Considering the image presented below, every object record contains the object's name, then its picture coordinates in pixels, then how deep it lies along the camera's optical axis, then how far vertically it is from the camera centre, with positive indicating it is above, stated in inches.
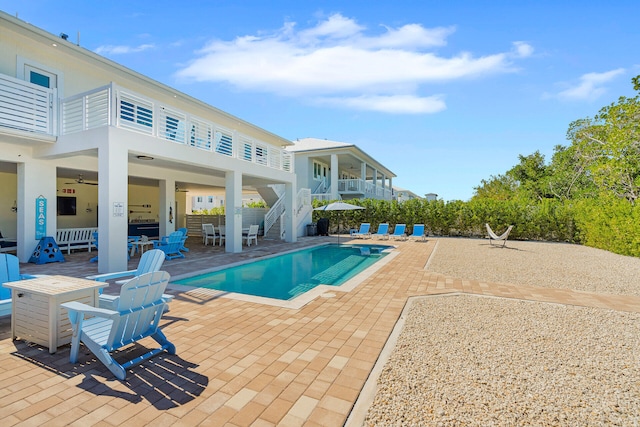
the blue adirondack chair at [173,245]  438.1 -44.8
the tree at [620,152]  619.5 +130.0
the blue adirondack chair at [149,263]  208.1 -33.4
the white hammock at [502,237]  580.4 -42.1
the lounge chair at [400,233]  754.8 -45.8
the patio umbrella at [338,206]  687.4 +16.7
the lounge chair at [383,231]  753.6 -41.0
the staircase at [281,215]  797.9 -4.0
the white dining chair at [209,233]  631.3 -40.4
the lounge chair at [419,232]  745.7 -42.7
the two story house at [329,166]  1046.4 +175.0
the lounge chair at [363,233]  793.6 -50.6
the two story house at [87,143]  331.9 +85.3
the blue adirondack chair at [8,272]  184.2 -35.5
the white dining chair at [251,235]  623.2 -42.9
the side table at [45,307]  147.6 -45.8
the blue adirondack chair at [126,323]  127.4 -48.2
